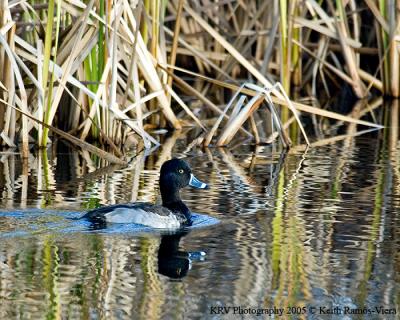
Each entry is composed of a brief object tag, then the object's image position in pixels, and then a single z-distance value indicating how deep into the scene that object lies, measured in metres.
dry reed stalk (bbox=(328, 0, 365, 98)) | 25.08
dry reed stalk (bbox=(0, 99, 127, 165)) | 16.87
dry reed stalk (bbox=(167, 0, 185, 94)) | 20.72
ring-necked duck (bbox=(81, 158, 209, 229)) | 13.60
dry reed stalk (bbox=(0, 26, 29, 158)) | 17.14
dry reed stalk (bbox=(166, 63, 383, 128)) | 19.48
